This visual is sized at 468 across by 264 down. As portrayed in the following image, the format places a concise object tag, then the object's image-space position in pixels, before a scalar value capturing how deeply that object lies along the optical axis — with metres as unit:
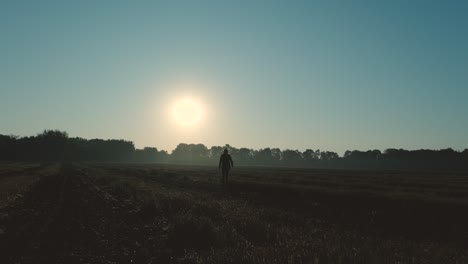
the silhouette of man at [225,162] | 32.31
